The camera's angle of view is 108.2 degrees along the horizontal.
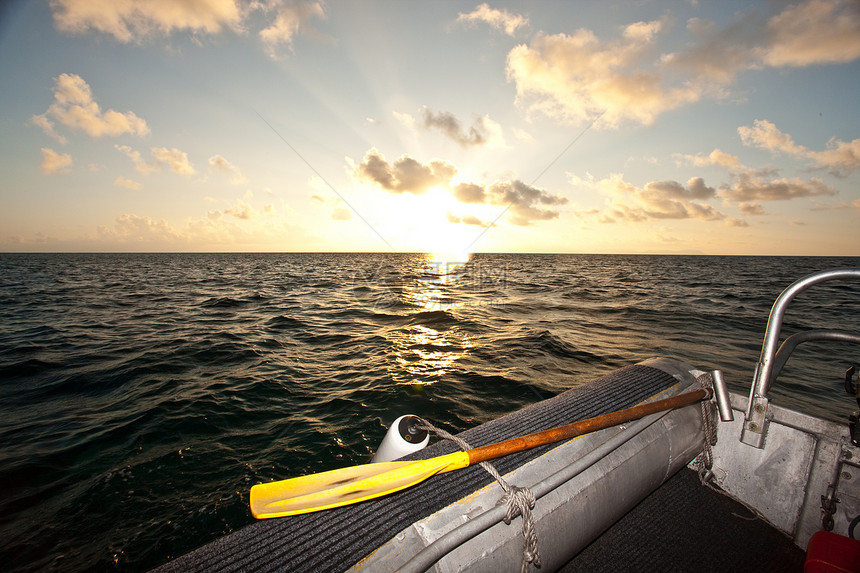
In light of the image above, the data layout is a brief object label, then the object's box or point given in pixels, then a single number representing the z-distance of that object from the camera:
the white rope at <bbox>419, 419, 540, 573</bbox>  1.64
